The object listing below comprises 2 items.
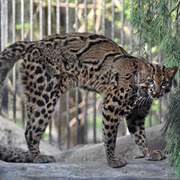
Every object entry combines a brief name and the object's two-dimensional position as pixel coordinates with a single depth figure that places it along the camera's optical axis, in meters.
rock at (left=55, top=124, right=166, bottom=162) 16.02
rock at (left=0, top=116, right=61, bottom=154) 18.88
